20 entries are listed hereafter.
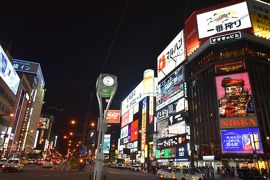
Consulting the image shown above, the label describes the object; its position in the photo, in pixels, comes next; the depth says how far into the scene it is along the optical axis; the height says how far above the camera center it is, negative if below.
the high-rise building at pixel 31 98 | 99.99 +28.71
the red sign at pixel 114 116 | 124.62 +24.72
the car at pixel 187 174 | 20.73 -0.49
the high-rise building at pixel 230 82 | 53.22 +21.91
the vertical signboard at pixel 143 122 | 94.38 +17.35
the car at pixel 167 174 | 21.32 -0.58
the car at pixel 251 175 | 22.31 -0.42
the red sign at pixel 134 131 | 107.00 +15.77
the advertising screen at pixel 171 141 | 65.22 +7.52
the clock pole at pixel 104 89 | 12.36 +3.86
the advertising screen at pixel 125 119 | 128.45 +24.97
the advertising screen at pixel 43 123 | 149.88 +24.41
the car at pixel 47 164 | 44.41 -0.18
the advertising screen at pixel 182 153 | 62.94 +3.94
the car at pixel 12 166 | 27.86 -0.47
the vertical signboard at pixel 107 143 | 135.88 +12.13
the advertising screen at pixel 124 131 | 124.14 +17.82
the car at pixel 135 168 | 57.85 -0.40
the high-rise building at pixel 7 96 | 53.41 +16.80
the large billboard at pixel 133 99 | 108.94 +32.80
